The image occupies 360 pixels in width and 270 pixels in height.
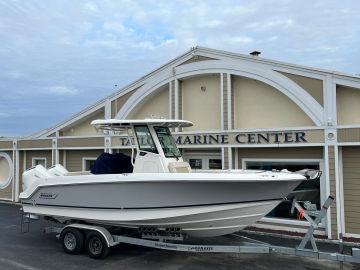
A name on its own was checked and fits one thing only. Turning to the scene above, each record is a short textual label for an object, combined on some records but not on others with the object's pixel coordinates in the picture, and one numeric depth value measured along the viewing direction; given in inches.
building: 374.6
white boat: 271.3
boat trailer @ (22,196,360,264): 248.5
